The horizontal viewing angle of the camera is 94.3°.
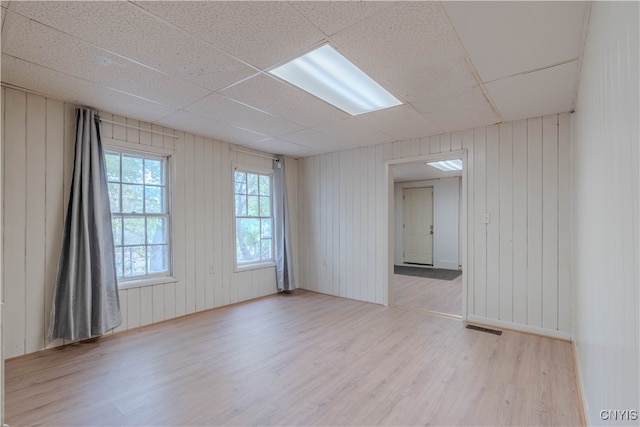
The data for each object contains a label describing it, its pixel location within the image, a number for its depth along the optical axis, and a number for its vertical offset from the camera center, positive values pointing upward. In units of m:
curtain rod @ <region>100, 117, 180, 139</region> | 3.26 +1.04
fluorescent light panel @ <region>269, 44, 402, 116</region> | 2.25 +1.17
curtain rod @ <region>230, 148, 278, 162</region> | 4.56 +1.01
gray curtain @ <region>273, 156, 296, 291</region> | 5.11 -0.30
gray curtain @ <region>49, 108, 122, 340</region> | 2.89 -0.38
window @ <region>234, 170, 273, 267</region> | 4.75 -0.04
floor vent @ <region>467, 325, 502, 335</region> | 3.36 -1.33
